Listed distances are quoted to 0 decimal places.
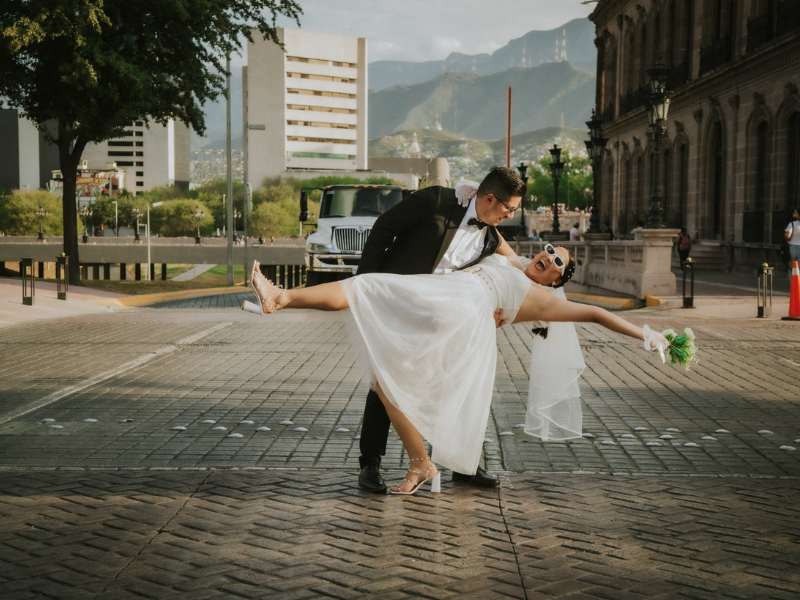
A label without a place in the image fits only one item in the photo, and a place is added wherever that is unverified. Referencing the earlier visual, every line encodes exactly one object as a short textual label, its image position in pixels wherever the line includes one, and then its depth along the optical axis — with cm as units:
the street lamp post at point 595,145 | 3888
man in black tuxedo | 588
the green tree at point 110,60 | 2488
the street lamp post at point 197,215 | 14662
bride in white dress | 563
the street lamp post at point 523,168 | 4878
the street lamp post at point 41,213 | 13025
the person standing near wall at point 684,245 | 3841
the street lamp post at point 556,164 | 4450
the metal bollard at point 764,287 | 1969
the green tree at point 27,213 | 13125
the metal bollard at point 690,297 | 2150
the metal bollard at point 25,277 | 2156
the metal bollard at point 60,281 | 2355
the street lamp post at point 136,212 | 15298
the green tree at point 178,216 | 14762
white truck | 2638
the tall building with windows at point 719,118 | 3347
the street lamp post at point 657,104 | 2584
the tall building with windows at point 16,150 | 19012
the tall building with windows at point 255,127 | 4317
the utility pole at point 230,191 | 3666
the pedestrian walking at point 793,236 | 2580
